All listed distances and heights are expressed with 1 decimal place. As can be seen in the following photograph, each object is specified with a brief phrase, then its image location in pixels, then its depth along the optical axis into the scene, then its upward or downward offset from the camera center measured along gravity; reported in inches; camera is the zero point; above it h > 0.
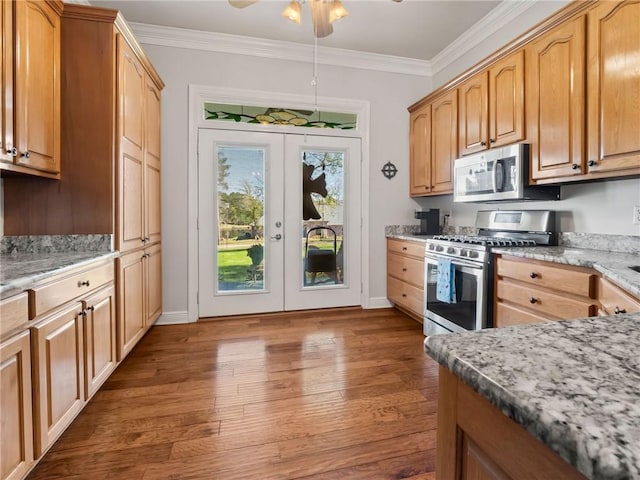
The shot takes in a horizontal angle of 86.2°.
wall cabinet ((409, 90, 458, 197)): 131.3 +35.9
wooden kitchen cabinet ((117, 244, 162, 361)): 91.4 -19.6
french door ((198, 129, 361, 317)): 142.6 +4.2
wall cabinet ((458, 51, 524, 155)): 100.4 +40.2
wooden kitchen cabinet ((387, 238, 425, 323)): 132.5 -18.6
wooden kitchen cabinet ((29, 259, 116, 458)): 55.9 -21.7
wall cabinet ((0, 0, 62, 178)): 68.1 +31.3
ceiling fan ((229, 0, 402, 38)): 88.5 +59.0
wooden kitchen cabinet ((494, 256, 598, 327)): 70.5 -14.1
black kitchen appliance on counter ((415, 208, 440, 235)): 152.9 +4.5
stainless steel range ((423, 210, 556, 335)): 98.0 -11.0
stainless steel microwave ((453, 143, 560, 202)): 98.7 +16.8
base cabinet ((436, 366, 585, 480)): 16.8 -12.2
